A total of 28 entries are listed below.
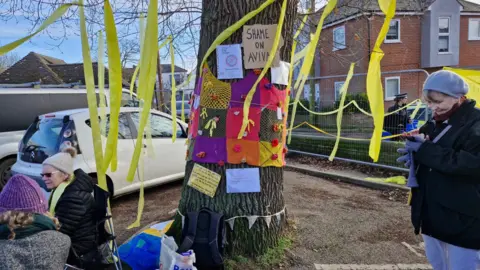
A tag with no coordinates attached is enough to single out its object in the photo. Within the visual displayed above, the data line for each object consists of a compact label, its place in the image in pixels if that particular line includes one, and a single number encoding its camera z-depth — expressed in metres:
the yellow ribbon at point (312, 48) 2.61
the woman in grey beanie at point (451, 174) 2.17
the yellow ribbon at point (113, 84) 2.29
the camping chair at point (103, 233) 2.91
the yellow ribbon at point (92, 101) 2.33
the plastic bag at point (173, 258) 2.57
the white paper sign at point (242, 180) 3.20
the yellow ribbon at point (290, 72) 3.45
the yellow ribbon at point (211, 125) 3.19
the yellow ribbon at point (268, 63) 2.87
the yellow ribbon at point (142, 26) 2.86
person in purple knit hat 1.92
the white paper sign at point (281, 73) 3.24
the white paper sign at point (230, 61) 3.12
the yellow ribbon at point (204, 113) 3.24
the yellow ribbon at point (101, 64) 3.45
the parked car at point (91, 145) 5.00
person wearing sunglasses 2.72
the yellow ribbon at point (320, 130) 7.58
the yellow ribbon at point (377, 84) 2.42
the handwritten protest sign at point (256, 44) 3.10
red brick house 20.47
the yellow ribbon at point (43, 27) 2.04
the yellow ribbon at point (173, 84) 4.54
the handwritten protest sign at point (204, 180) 3.22
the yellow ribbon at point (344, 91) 3.67
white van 6.95
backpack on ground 2.87
